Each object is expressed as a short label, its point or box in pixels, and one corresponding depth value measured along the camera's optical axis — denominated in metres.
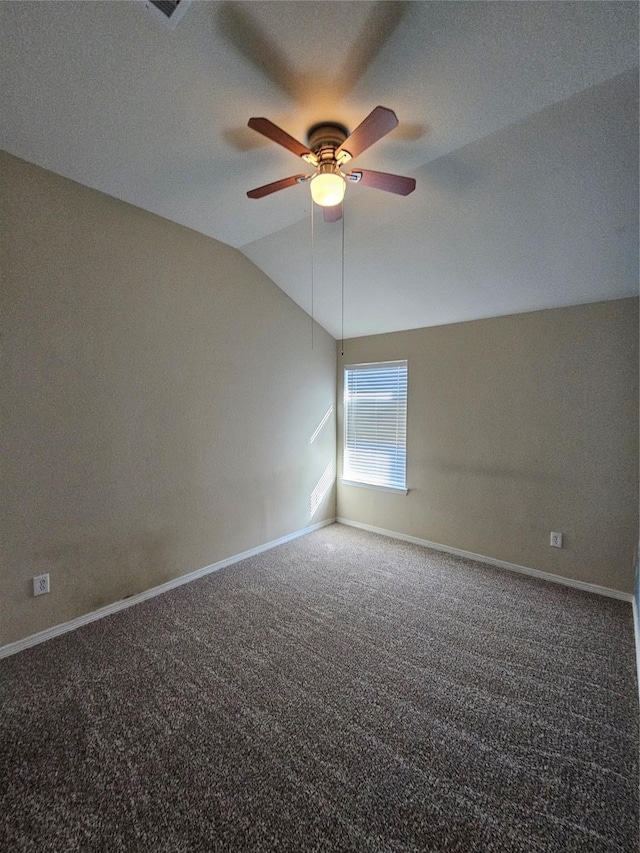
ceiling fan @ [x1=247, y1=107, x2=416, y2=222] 1.71
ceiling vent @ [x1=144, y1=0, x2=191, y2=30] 1.30
